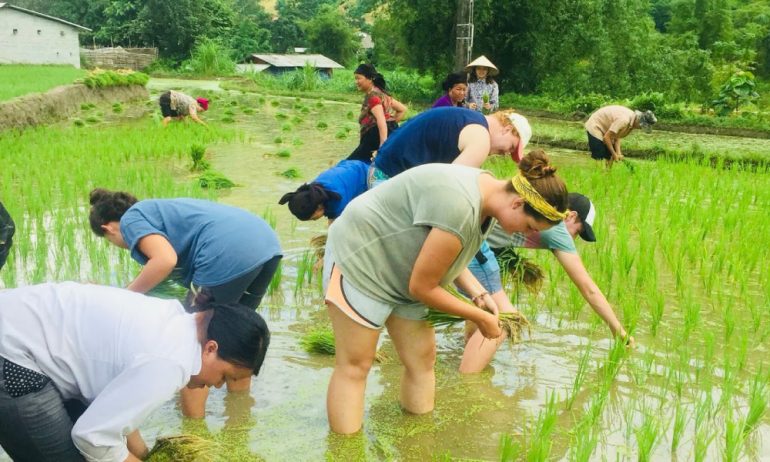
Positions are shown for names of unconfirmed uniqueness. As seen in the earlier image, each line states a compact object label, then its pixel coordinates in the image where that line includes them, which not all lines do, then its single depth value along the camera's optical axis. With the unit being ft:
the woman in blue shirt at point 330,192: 11.53
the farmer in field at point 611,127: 27.27
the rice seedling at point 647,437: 8.42
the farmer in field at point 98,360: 6.13
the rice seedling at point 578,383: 10.04
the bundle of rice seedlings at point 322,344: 11.84
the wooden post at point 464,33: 45.50
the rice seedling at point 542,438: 8.12
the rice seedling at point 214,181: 23.54
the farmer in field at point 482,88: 29.84
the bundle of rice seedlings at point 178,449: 7.89
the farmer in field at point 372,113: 19.12
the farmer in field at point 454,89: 19.33
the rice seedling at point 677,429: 9.02
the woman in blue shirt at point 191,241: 8.99
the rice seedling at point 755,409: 9.16
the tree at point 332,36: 126.31
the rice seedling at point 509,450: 8.33
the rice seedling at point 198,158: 27.07
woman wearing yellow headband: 7.70
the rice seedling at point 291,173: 26.50
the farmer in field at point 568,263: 10.90
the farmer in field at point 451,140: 10.73
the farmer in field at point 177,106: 37.73
